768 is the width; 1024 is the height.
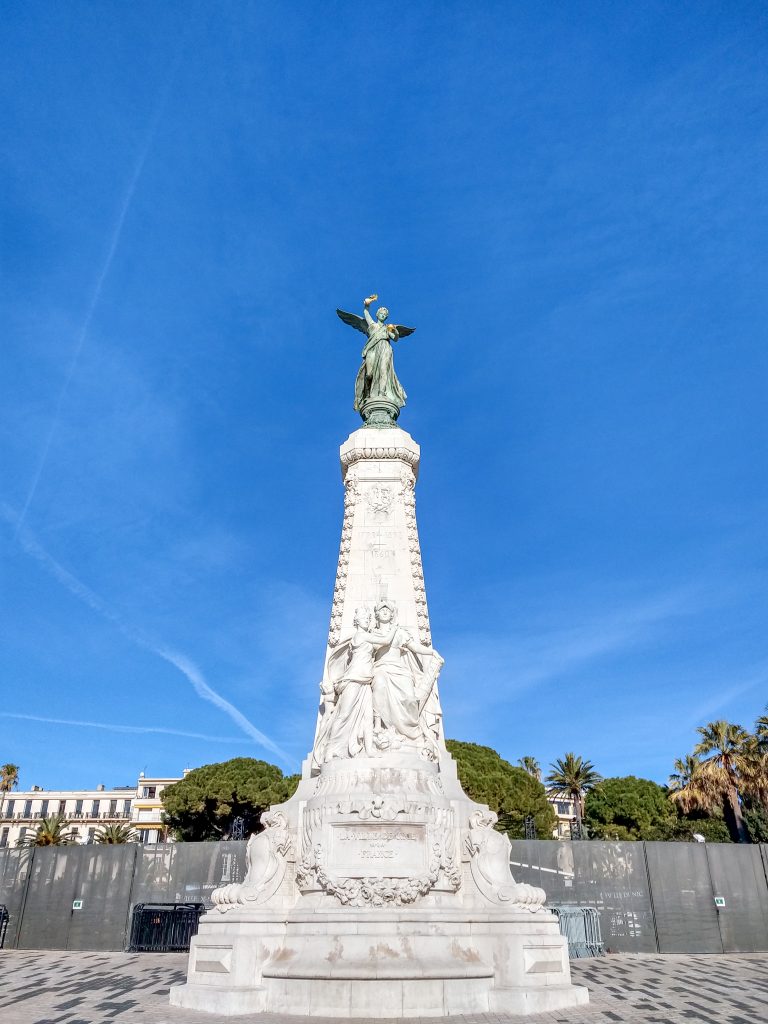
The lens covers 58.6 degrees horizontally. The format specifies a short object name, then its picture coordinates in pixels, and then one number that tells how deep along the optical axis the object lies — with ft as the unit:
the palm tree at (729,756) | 96.89
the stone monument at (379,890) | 27.27
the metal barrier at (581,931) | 49.90
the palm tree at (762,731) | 101.19
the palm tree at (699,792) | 98.73
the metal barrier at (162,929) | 51.26
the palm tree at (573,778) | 151.64
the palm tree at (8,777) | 176.76
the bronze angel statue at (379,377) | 50.55
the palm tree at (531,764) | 188.24
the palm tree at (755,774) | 93.91
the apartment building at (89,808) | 204.64
